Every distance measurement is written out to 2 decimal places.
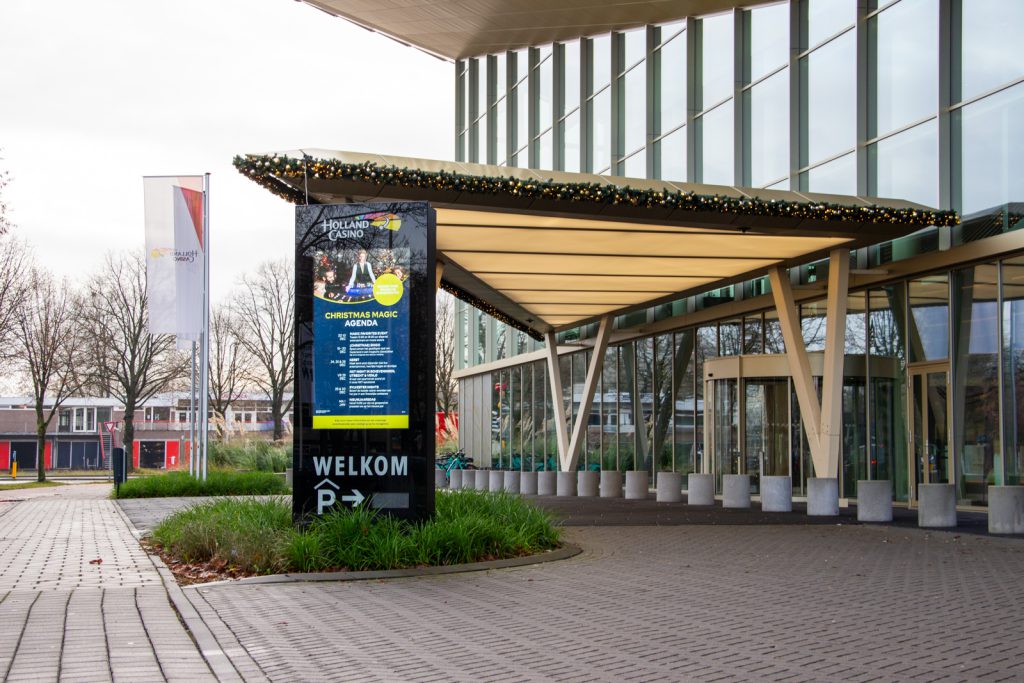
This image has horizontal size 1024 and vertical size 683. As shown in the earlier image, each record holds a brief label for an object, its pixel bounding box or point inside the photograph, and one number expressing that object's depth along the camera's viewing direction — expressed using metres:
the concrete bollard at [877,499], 16.66
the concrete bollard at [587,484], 26.00
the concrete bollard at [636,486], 24.70
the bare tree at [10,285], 36.59
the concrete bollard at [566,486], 26.56
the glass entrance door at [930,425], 18.81
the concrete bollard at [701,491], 21.39
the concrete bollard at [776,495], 18.81
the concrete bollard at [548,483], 27.25
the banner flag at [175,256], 23.86
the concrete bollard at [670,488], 22.67
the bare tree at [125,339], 51.50
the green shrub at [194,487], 27.16
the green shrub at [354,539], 10.68
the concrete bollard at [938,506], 15.66
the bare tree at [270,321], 59.06
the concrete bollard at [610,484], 25.66
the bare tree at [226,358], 60.19
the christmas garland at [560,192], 13.83
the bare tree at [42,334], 42.41
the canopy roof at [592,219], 14.38
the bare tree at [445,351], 64.56
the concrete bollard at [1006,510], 14.66
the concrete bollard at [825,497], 17.78
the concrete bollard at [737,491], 19.97
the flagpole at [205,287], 24.25
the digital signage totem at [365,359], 11.97
